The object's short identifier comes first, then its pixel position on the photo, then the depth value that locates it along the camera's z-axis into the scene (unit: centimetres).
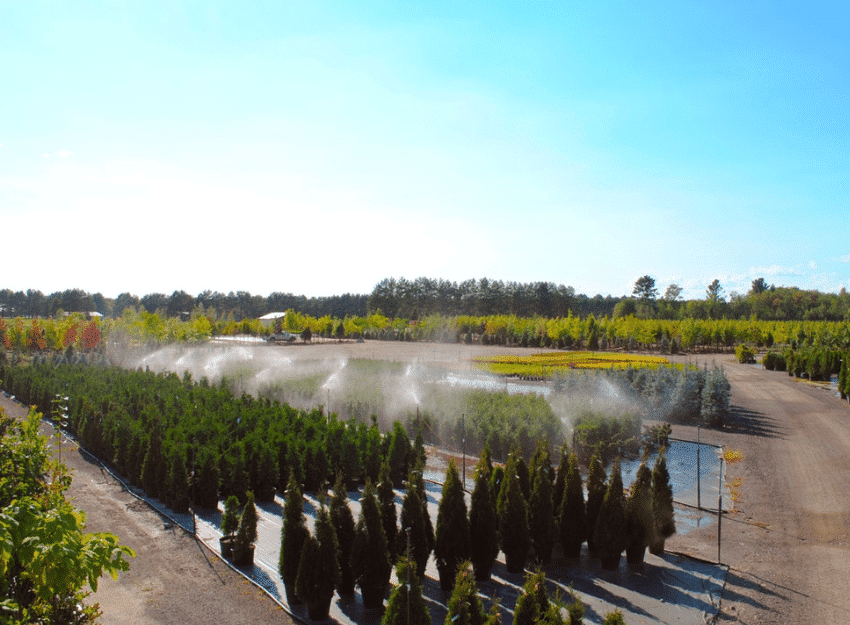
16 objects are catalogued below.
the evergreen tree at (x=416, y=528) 957
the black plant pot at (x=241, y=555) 1009
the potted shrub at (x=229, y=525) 1045
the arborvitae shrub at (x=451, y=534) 941
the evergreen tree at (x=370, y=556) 873
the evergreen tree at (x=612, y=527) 1005
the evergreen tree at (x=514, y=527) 1005
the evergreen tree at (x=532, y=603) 642
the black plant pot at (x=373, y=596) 871
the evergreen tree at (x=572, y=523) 1067
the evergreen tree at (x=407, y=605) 680
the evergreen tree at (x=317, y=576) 834
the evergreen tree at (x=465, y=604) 620
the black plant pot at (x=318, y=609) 834
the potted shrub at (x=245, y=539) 1009
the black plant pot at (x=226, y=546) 1042
